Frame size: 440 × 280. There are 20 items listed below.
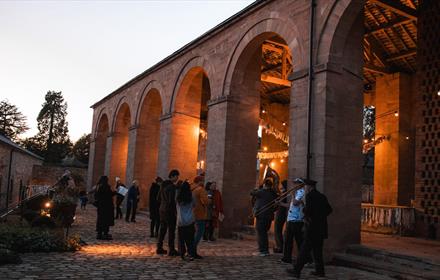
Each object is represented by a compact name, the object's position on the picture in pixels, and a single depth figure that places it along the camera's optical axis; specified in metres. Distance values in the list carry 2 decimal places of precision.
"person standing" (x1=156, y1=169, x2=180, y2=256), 8.19
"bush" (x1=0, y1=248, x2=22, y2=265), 6.40
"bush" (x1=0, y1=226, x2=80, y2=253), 7.76
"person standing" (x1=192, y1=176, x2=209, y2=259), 8.38
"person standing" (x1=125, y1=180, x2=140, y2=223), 14.32
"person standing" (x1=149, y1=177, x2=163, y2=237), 10.73
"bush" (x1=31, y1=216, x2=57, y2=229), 9.88
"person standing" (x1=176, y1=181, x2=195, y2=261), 7.67
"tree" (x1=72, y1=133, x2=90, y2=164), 52.12
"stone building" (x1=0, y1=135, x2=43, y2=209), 17.80
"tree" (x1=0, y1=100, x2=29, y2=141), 52.94
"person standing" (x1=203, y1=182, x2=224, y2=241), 10.56
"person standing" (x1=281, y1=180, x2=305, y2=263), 7.46
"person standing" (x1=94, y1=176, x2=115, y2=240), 10.03
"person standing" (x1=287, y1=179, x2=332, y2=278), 6.41
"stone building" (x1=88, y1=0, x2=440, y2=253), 8.59
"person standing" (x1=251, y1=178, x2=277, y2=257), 8.51
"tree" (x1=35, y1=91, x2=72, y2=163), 51.41
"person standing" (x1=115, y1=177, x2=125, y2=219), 15.03
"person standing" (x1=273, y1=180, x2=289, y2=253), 8.56
